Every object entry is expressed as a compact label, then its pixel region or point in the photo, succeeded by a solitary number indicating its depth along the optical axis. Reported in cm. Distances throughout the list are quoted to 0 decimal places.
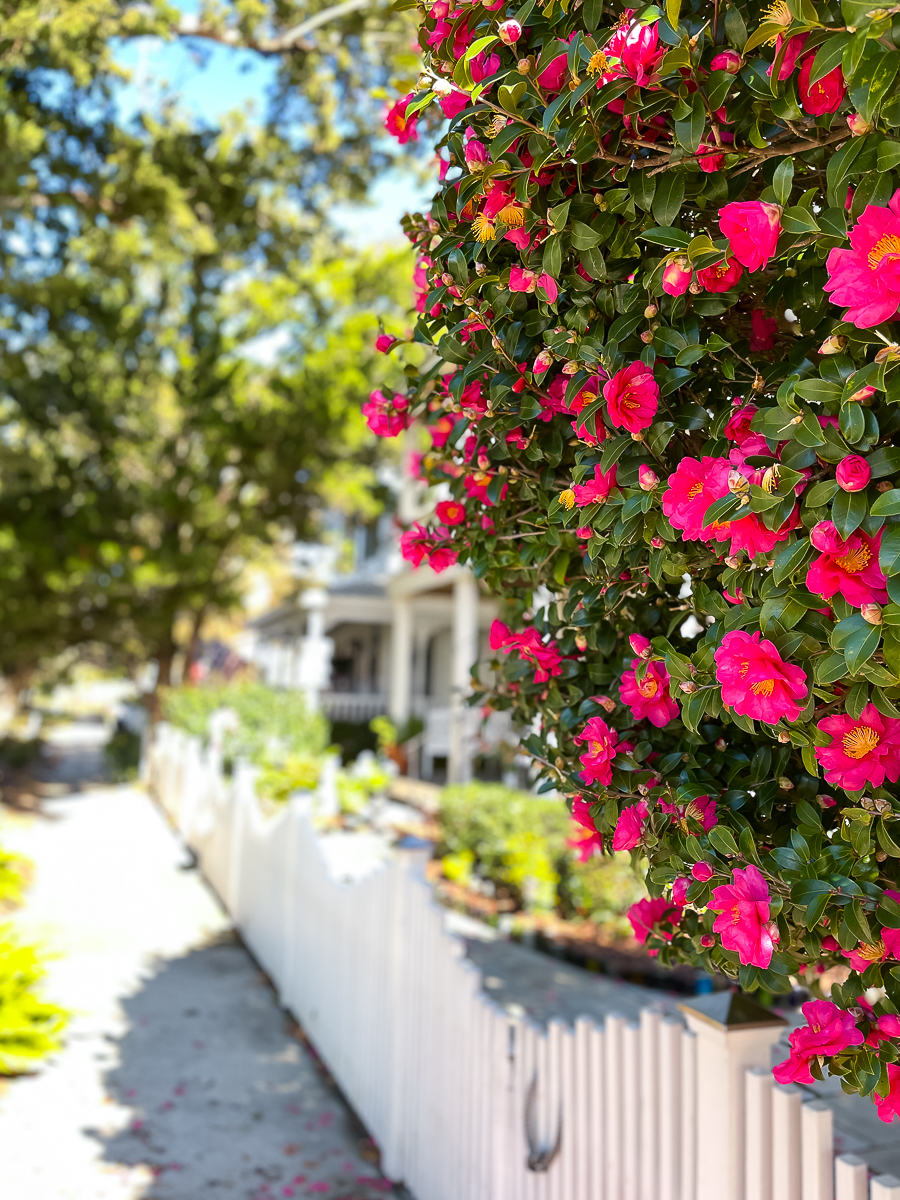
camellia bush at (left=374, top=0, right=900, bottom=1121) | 125
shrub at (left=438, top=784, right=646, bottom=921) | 755
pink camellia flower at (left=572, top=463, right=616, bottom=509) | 164
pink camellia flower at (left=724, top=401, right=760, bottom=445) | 150
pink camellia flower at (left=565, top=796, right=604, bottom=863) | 207
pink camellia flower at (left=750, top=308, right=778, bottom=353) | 175
